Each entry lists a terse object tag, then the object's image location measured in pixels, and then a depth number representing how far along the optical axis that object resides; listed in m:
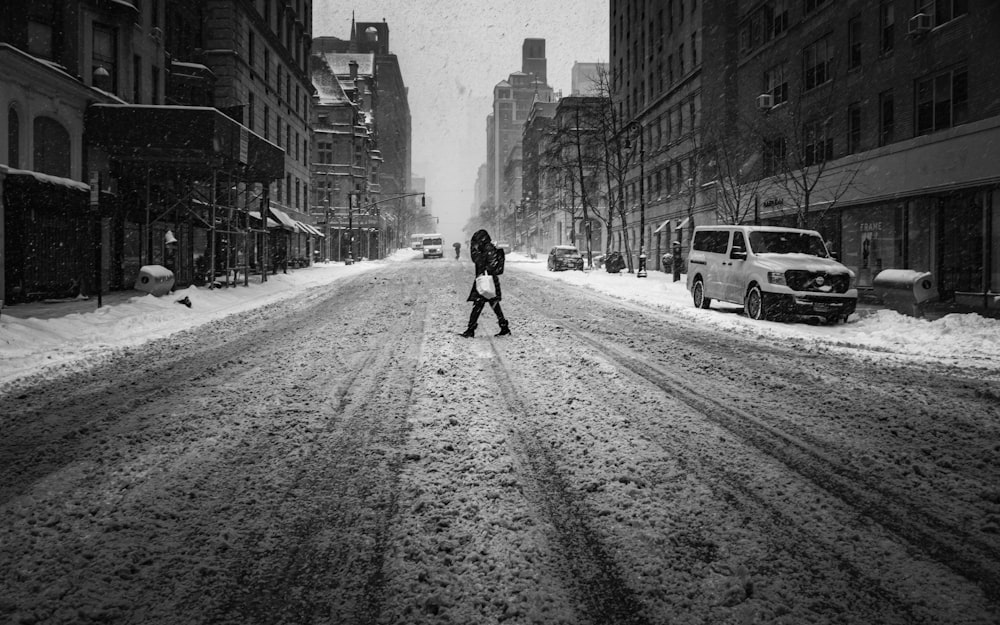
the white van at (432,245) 70.00
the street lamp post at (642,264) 31.23
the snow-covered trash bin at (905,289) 13.05
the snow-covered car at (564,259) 41.31
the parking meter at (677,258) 27.39
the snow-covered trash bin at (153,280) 15.84
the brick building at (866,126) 18.17
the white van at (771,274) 12.63
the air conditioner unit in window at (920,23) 19.46
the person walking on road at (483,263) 9.71
